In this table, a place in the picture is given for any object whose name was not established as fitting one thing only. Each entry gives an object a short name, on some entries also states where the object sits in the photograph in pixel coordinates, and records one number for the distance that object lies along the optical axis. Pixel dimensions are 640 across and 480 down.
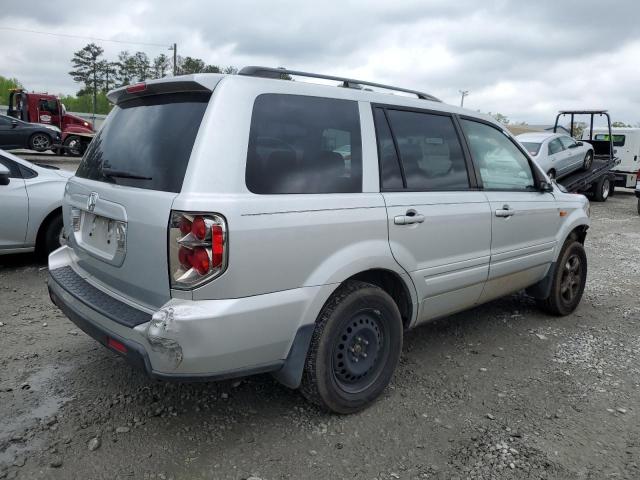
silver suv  2.33
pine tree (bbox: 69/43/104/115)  57.64
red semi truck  20.87
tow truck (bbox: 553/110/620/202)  14.45
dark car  17.88
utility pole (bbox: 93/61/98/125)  58.00
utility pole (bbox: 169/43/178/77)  43.16
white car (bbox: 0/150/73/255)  5.39
